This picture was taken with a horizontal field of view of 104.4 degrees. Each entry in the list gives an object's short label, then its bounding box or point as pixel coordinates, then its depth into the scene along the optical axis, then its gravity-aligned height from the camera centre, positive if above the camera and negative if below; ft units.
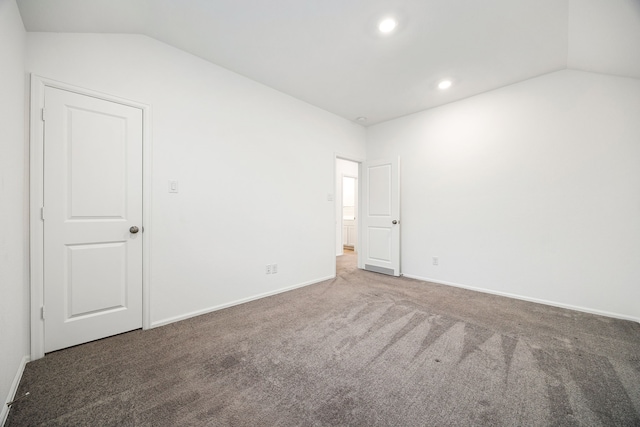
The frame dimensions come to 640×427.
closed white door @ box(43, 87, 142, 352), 6.39 -0.29
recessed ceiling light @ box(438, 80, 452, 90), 10.46 +5.49
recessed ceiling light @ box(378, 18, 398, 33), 7.01 +5.40
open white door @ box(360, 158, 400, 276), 14.17 -0.29
